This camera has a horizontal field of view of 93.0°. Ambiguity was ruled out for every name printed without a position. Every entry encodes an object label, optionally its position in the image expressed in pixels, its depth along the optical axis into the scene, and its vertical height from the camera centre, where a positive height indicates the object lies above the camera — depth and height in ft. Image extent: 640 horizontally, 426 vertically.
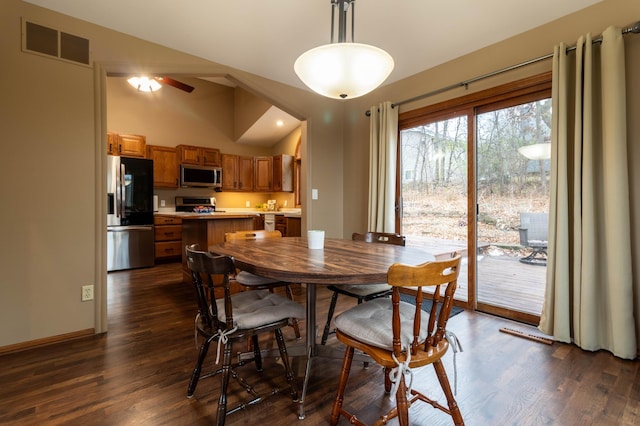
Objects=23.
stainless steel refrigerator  15.15 +0.01
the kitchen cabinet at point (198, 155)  18.89 +3.71
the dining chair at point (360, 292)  6.54 -1.73
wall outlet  7.92 -2.08
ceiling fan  13.50 +5.86
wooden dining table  4.18 -0.81
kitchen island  11.89 -0.58
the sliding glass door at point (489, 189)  8.64 +0.75
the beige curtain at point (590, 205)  6.61 +0.15
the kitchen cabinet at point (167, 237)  17.30 -1.40
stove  19.60 +0.59
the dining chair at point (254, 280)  7.11 -1.61
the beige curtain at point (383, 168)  11.48 +1.72
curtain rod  6.61 +4.09
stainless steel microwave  18.70 +2.33
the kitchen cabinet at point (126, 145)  16.53 +3.83
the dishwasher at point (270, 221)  19.77 -0.53
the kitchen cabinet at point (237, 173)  20.59 +2.78
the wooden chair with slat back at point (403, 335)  3.76 -1.71
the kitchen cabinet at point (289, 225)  17.54 -0.76
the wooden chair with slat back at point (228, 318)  4.48 -1.72
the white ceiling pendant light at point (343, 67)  5.56 +2.83
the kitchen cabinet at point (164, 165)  18.14 +2.92
